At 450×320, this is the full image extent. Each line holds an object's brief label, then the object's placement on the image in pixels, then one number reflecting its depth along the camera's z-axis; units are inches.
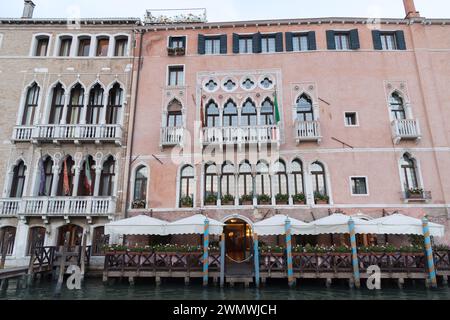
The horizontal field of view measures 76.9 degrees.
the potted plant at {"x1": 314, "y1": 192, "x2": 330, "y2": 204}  547.5
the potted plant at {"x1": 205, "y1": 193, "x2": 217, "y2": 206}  564.1
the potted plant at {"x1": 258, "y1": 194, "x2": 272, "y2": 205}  555.5
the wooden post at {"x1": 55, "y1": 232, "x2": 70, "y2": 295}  420.8
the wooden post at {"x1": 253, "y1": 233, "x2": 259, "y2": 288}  436.3
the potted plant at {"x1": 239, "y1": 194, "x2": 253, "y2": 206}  559.8
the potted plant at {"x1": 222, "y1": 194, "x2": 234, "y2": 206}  562.6
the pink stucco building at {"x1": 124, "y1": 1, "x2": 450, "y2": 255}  556.4
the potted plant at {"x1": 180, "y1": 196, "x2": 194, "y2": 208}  563.5
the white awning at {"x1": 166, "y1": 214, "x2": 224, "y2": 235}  456.1
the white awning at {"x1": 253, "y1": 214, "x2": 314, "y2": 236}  455.2
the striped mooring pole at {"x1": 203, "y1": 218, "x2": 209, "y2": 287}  438.4
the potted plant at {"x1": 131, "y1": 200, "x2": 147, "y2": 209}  569.9
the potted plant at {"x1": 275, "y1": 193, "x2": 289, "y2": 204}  553.3
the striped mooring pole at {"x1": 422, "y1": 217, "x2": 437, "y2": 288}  419.8
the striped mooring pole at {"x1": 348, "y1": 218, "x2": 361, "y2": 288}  423.8
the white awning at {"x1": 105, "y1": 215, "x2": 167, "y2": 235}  466.6
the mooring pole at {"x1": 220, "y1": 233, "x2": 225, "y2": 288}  432.6
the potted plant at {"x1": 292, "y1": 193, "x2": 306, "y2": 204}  550.0
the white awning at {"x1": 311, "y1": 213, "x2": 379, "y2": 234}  445.4
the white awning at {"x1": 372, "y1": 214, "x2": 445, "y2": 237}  437.5
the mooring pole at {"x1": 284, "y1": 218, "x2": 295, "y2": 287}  430.0
